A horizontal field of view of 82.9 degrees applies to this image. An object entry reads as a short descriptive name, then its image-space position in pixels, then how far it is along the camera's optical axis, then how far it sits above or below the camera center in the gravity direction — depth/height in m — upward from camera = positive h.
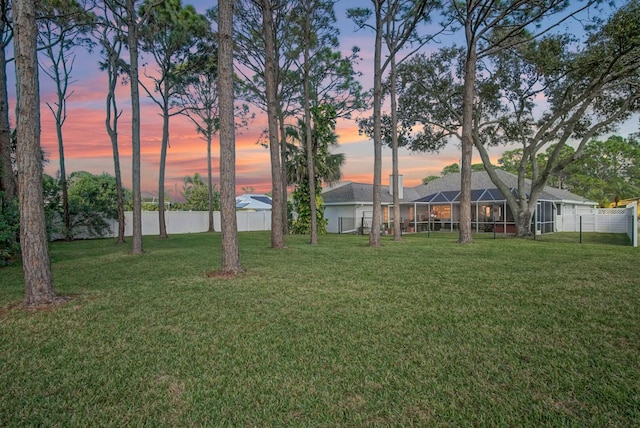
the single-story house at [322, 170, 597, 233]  21.17 +0.75
